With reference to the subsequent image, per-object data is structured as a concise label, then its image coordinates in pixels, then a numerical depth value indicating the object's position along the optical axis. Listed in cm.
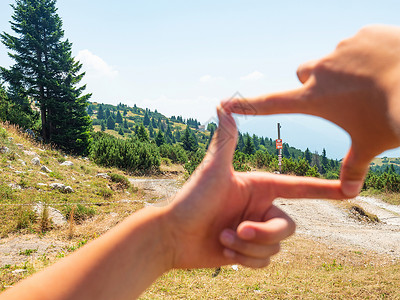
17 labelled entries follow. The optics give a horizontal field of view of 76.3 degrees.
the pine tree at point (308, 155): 7972
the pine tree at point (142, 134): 3631
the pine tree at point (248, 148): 5153
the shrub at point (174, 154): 2884
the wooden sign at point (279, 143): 1811
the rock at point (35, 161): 1101
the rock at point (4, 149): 1046
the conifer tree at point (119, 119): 11440
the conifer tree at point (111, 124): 10081
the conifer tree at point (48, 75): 1911
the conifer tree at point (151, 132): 9626
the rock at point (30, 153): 1183
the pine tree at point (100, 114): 12257
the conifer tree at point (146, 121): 11854
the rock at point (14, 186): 813
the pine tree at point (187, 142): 4506
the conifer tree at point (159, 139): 4897
